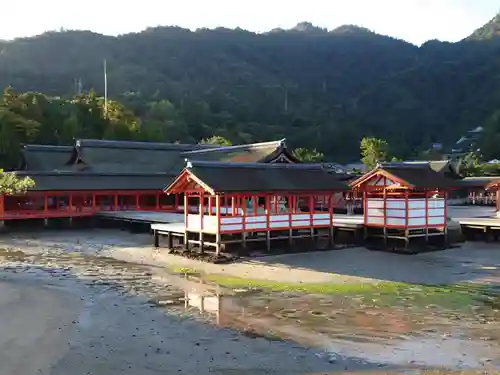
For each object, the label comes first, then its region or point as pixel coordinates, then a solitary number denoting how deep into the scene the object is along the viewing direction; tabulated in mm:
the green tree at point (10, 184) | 24169
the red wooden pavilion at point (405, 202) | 22969
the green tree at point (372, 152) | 60125
